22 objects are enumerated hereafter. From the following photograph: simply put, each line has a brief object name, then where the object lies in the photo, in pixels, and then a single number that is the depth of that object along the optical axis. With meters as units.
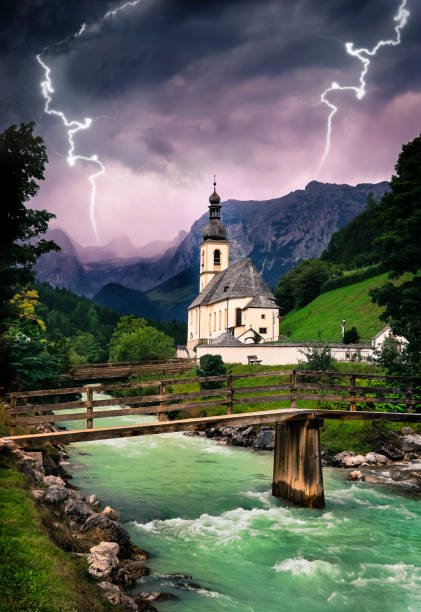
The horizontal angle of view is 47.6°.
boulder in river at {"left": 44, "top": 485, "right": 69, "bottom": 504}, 12.00
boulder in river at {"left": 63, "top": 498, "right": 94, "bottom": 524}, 11.63
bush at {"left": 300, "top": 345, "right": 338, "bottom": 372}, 31.11
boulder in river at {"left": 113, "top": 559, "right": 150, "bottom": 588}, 9.41
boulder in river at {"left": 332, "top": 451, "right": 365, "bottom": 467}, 21.66
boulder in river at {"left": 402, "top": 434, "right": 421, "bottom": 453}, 23.11
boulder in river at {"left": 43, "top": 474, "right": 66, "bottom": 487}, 13.48
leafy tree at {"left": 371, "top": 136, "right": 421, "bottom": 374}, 20.95
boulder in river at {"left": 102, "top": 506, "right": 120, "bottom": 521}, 13.52
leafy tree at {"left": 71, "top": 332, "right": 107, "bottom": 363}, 98.75
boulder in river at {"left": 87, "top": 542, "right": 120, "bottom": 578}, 8.98
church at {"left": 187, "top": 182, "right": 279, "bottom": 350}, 70.25
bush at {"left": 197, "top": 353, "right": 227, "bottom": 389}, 42.36
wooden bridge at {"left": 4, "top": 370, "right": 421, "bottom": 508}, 13.45
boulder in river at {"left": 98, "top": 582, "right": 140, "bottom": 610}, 7.97
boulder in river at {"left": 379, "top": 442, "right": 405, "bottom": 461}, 22.38
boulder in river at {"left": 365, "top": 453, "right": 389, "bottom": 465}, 21.58
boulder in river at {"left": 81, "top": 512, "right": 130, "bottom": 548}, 11.07
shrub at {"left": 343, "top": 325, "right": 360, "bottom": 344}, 55.03
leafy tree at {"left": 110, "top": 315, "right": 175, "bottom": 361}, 68.75
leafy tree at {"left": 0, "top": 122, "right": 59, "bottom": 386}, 21.20
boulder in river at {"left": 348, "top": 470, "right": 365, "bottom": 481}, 19.14
